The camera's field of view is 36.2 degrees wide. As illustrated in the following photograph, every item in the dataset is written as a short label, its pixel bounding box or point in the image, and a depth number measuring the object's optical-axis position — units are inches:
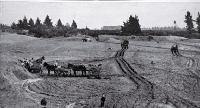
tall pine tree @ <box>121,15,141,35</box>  3555.6
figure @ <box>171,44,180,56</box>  1757.4
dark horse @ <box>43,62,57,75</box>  1141.7
